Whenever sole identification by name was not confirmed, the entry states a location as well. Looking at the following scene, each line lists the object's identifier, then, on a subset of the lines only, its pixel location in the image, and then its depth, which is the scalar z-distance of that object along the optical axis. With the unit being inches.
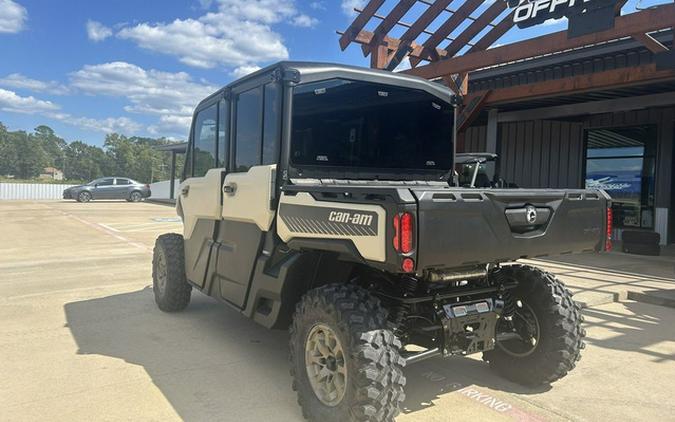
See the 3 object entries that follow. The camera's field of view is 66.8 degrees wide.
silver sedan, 1173.1
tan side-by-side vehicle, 108.0
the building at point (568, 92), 366.3
